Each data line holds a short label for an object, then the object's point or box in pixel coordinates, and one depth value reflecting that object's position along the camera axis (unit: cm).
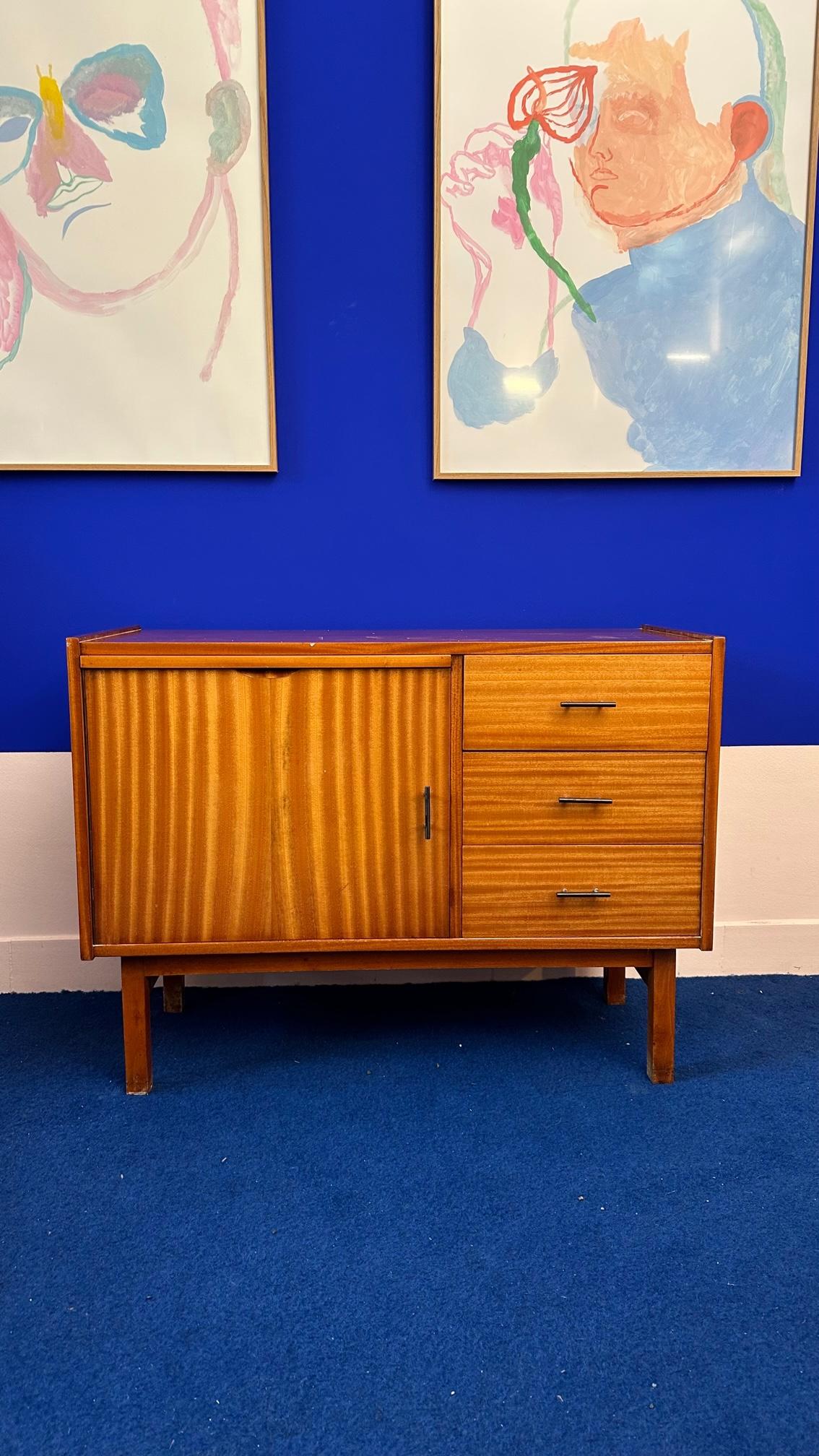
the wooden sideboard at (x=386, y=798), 136
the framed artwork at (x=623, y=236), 168
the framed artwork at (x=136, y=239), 164
